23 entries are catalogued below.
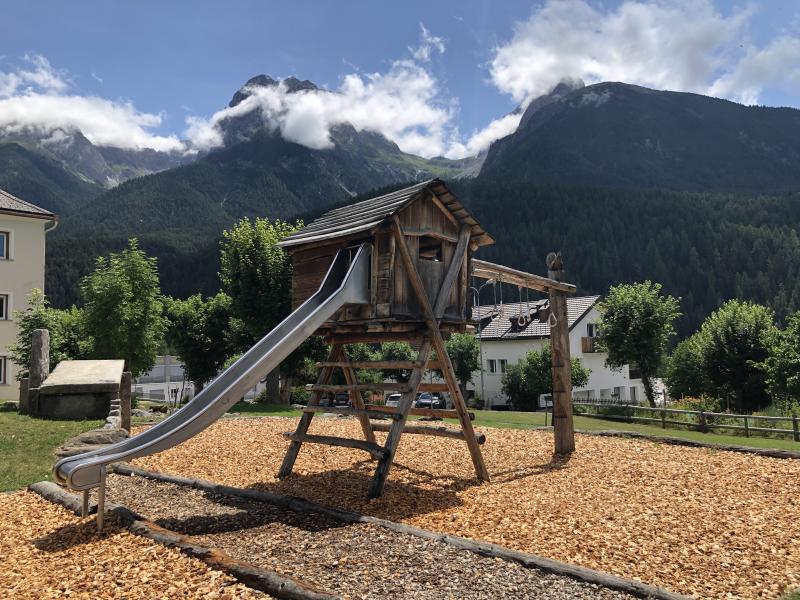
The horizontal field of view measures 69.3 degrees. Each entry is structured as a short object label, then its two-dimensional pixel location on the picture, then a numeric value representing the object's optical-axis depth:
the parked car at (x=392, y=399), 48.96
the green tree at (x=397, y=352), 57.78
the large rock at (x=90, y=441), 12.34
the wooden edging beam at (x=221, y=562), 5.23
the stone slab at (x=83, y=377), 17.03
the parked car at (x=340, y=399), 44.24
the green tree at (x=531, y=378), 44.94
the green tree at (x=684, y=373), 44.88
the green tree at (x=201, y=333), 41.12
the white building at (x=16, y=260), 35.38
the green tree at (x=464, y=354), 54.78
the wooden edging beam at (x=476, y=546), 5.52
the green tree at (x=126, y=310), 27.47
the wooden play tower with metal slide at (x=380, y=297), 9.23
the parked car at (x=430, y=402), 45.58
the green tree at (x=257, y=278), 30.02
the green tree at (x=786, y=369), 25.75
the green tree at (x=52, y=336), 25.23
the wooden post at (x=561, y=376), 13.55
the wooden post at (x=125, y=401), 16.12
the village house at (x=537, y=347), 51.53
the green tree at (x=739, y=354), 34.06
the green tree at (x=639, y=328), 36.38
